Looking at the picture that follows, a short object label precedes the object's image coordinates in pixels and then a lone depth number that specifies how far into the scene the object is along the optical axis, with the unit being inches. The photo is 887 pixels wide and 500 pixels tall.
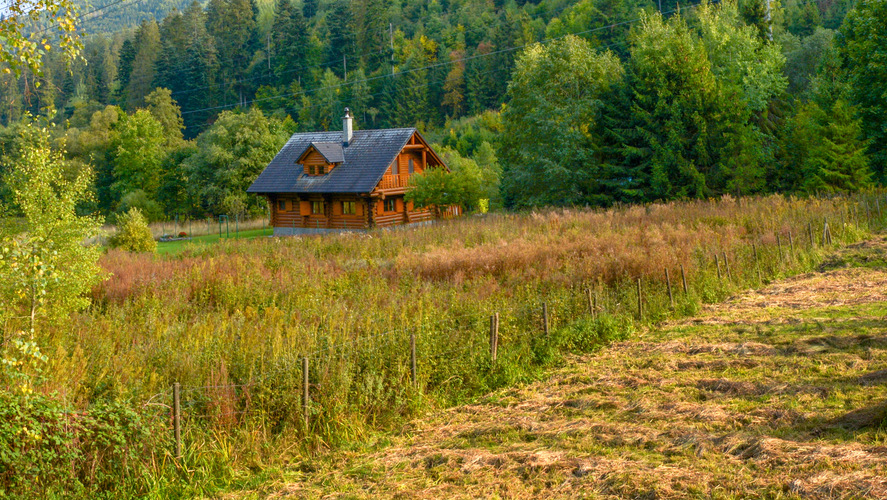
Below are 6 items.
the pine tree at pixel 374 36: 4200.3
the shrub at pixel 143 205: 2378.2
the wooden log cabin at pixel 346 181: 1659.7
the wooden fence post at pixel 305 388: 333.7
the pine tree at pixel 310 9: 5531.5
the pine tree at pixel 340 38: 4264.3
